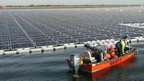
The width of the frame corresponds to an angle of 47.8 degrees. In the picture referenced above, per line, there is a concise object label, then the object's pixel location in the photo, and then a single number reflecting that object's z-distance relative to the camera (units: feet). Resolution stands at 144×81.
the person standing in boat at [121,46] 49.09
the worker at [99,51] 44.84
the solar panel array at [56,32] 71.46
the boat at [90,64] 41.82
